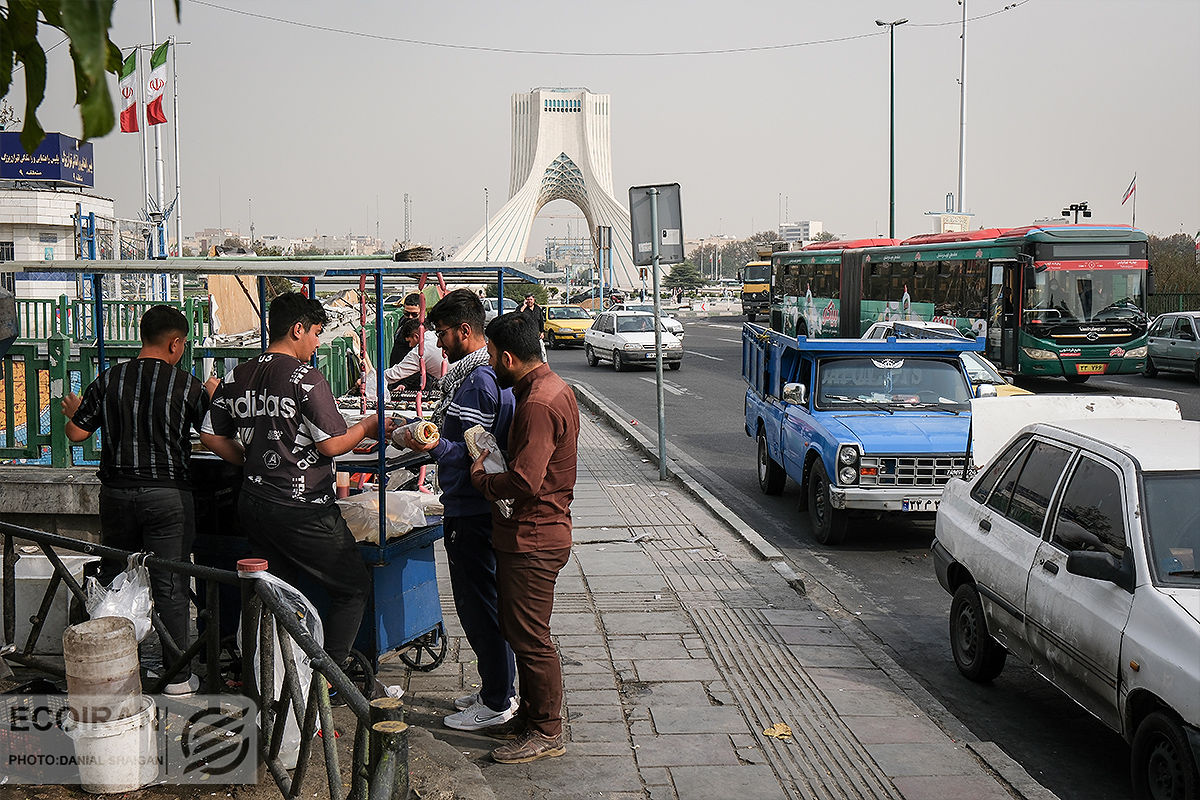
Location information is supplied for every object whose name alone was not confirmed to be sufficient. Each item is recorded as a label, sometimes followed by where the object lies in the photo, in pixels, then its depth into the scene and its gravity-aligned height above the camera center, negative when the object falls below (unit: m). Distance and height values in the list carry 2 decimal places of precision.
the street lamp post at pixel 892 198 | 46.32 +4.67
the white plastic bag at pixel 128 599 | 4.70 -1.18
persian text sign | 41.84 +5.79
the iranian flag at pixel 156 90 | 27.12 +5.49
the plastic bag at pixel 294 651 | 4.27 -1.25
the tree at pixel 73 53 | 2.00 +0.53
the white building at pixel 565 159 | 134.12 +18.62
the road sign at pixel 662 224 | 12.44 +0.99
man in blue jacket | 5.14 -1.06
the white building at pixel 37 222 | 39.66 +3.33
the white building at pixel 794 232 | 156.00 +11.75
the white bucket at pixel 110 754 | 3.92 -1.52
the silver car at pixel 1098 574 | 4.41 -1.21
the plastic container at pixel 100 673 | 3.95 -1.25
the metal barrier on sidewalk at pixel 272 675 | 3.22 -1.24
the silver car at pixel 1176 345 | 24.80 -0.78
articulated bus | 22.81 +0.28
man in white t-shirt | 8.80 -0.40
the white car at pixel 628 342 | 28.94 -0.73
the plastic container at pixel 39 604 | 5.38 -1.39
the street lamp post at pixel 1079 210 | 26.70 +2.42
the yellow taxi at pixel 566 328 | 39.59 -0.50
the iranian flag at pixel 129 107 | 27.38 +5.09
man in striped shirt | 5.11 -0.61
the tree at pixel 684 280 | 128.88 +3.80
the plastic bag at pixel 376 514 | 5.43 -0.97
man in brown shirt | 4.75 -0.89
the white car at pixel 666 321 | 31.97 -0.24
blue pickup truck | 9.33 -0.98
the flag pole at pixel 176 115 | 38.97 +7.47
